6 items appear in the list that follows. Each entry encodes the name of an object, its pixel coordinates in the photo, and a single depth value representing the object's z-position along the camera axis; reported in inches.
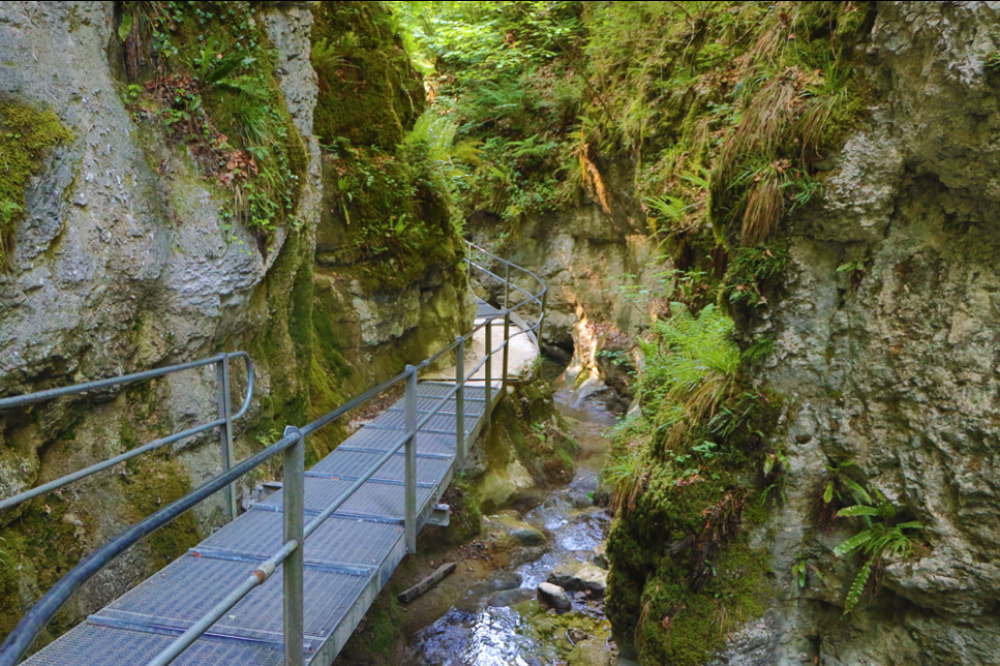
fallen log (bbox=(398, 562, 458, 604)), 214.5
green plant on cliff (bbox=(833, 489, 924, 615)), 141.0
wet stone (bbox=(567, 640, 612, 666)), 190.7
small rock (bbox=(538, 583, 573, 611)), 220.5
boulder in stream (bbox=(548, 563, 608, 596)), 230.4
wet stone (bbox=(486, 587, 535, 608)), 222.2
